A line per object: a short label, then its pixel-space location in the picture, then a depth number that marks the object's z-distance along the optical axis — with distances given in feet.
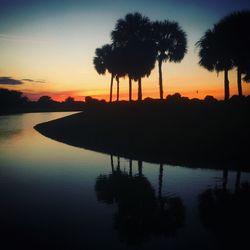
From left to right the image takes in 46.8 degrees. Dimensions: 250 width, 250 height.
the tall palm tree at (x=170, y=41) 127.03
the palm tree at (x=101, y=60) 183.11
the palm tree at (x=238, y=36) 99.76
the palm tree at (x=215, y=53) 105.40
